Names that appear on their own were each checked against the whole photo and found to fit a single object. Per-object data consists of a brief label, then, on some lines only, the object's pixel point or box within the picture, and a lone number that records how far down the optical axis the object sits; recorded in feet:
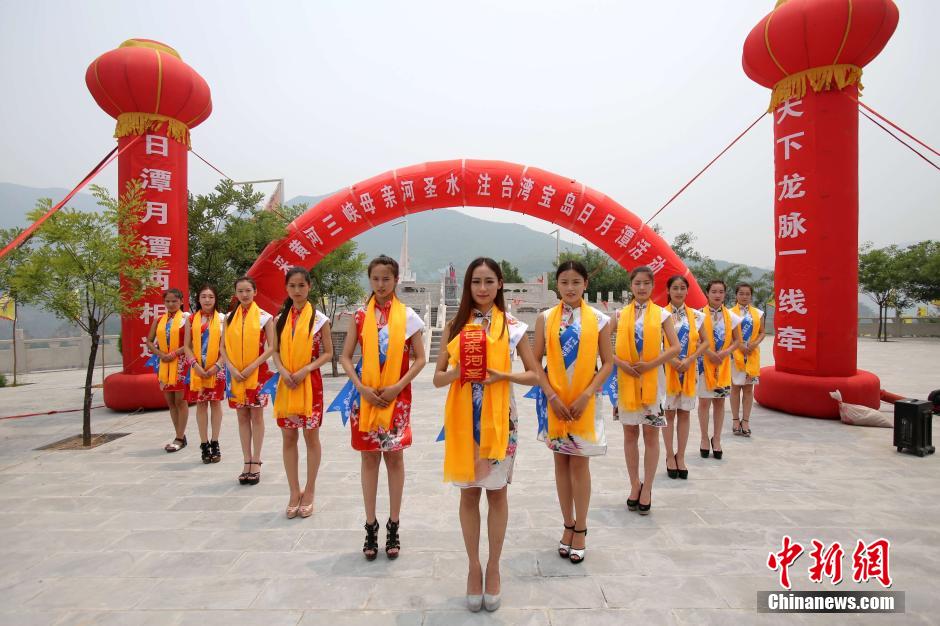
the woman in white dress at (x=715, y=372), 14.24
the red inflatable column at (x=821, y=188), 19.06
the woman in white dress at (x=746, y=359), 16.89
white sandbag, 17.90
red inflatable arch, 26.45
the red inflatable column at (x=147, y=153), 21.25
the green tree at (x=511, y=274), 122.52
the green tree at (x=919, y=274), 69.00
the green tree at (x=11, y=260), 16.12
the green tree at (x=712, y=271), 94.79
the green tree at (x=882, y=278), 69.46
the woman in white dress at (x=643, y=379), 10.35
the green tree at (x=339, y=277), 36.32
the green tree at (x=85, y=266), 15.74
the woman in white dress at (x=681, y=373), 12.01
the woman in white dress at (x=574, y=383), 8.11
